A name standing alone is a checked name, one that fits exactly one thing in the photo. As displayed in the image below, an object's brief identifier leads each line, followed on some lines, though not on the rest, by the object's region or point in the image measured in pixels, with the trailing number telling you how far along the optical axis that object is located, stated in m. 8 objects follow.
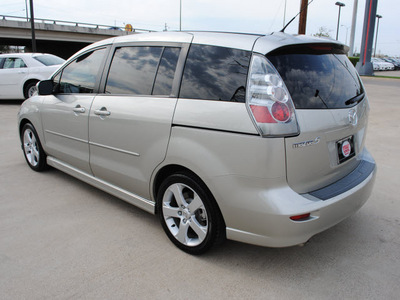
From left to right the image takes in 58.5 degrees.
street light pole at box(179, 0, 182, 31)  49.33
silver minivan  2.31
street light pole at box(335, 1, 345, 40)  46.06
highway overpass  37.31
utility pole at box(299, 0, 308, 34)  13.28
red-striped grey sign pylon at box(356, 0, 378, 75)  25.94
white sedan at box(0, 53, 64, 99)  10.85
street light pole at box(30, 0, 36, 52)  22.50
